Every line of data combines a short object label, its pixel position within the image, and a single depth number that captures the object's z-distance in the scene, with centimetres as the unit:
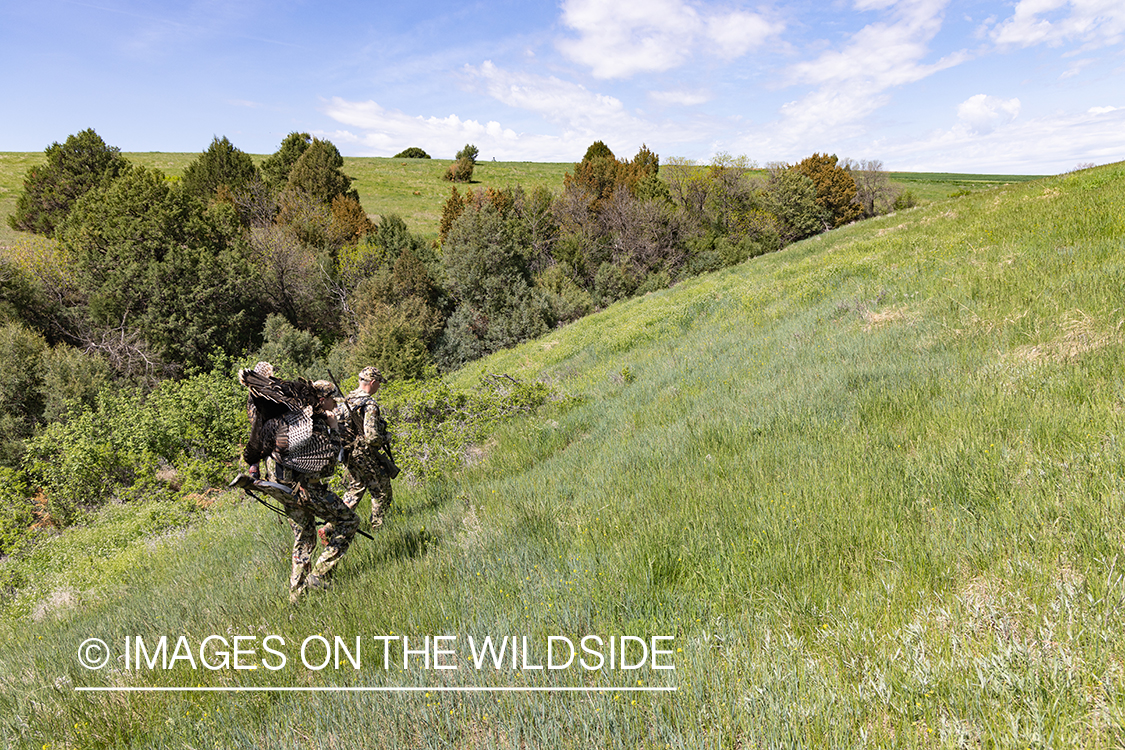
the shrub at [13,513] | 1111
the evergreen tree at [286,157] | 4262
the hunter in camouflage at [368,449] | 525
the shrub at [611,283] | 3753
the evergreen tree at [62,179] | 3450
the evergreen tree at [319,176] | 3919
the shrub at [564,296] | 3300
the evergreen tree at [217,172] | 3975
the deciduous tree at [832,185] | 5294
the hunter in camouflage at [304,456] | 376
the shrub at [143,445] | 1353
